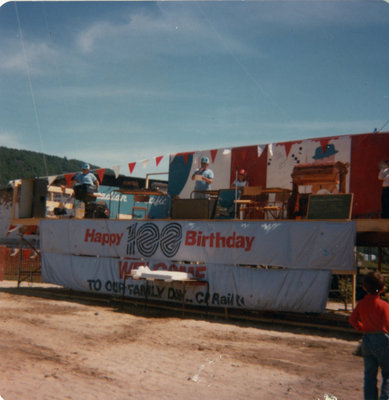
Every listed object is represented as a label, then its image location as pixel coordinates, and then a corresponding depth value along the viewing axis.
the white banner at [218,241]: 9.66
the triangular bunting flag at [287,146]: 14.67
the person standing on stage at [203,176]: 12.96
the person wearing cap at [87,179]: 13.88
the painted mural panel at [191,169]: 16.14
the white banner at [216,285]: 9.88
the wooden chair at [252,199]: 11.33
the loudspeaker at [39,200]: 14.94
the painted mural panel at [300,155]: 13.91
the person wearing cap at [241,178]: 14.19
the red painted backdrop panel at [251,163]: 15.25
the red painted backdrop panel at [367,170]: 13.33
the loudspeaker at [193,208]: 11.51
